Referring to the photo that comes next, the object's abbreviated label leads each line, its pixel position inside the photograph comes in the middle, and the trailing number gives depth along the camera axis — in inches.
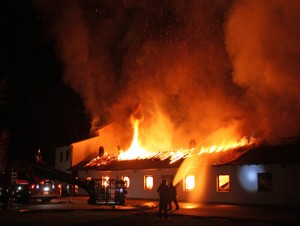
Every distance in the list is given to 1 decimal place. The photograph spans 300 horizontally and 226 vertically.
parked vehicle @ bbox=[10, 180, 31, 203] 1072.2
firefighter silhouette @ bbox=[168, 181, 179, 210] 786.2
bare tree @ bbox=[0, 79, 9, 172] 1621.6
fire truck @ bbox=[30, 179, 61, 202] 1093.8
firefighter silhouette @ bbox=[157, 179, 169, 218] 695.7
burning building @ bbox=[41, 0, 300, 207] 1004.6
